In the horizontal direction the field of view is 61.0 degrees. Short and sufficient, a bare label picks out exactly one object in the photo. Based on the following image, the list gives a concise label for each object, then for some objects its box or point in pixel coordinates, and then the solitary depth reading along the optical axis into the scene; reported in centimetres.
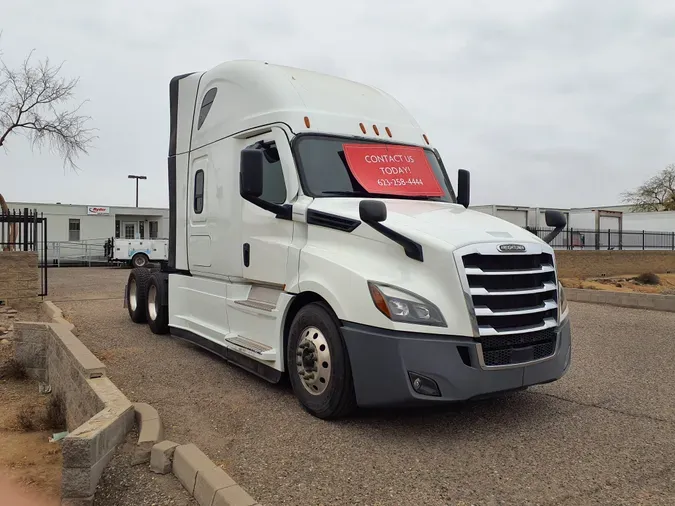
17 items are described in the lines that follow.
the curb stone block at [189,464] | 347
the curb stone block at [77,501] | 356
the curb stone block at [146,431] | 393
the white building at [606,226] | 2953
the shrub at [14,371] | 816
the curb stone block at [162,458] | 378
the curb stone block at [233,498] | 303
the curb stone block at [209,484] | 322
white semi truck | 417
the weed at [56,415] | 615
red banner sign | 550
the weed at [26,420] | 611
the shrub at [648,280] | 2371
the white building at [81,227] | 3275
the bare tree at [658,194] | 5647
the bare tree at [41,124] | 2705
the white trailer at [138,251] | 3069
